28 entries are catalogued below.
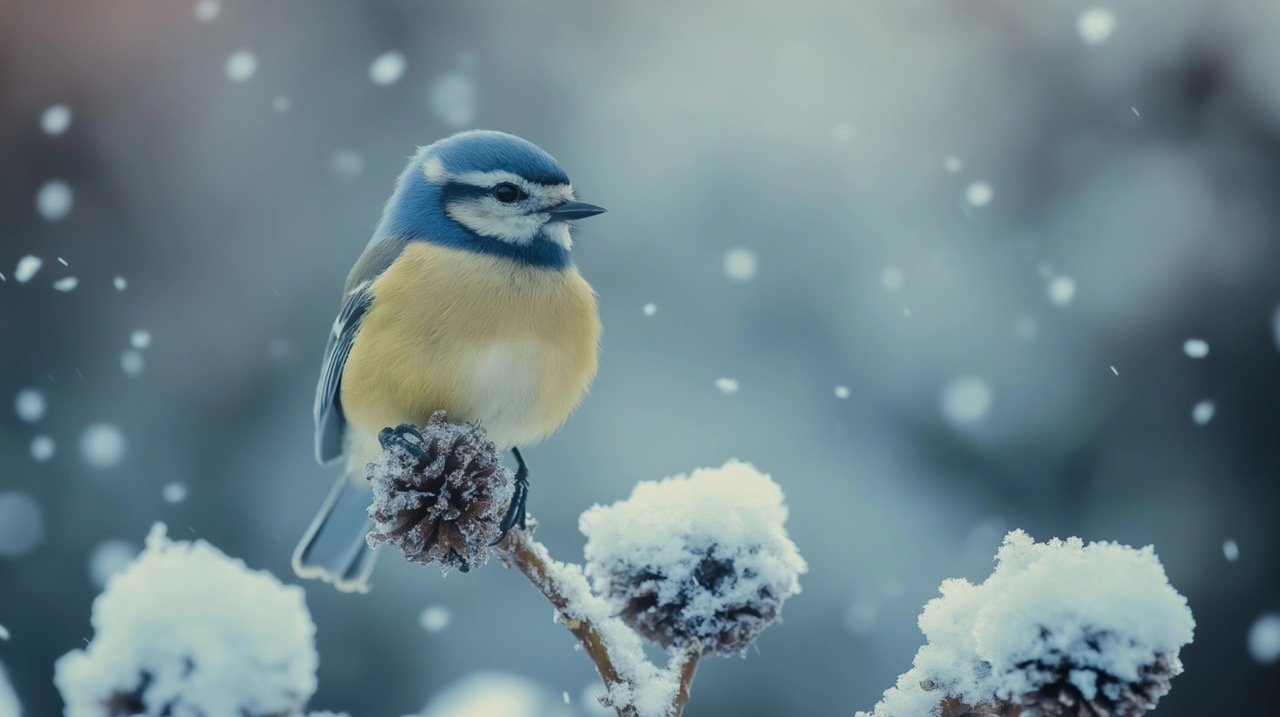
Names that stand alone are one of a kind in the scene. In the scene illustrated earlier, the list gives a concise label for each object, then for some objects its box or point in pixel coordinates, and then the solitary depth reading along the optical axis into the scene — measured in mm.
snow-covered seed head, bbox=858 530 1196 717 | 1311
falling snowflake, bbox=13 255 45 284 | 5609
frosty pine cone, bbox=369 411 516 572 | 1862
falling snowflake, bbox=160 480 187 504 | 5488
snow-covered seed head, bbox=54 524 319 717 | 1131
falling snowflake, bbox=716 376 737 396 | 5574
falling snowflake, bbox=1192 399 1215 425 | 5477
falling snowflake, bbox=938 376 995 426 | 5461
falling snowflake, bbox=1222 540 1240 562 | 5363
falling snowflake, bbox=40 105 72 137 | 5754
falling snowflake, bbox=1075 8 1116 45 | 5820
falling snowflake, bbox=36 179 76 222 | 5742
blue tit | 2961
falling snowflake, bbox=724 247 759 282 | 5750
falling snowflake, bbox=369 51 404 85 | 6187
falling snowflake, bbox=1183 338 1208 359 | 5516
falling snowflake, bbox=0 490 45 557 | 5359
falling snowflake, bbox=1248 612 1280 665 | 5250
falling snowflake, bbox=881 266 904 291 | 5687
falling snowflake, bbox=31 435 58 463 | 5473
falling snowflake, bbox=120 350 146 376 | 5641
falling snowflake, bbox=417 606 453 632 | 5477
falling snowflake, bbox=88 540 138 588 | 5310
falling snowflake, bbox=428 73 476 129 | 6078
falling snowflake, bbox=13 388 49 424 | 5469
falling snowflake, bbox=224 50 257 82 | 6109
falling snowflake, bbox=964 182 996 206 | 5750
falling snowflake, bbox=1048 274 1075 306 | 5582
